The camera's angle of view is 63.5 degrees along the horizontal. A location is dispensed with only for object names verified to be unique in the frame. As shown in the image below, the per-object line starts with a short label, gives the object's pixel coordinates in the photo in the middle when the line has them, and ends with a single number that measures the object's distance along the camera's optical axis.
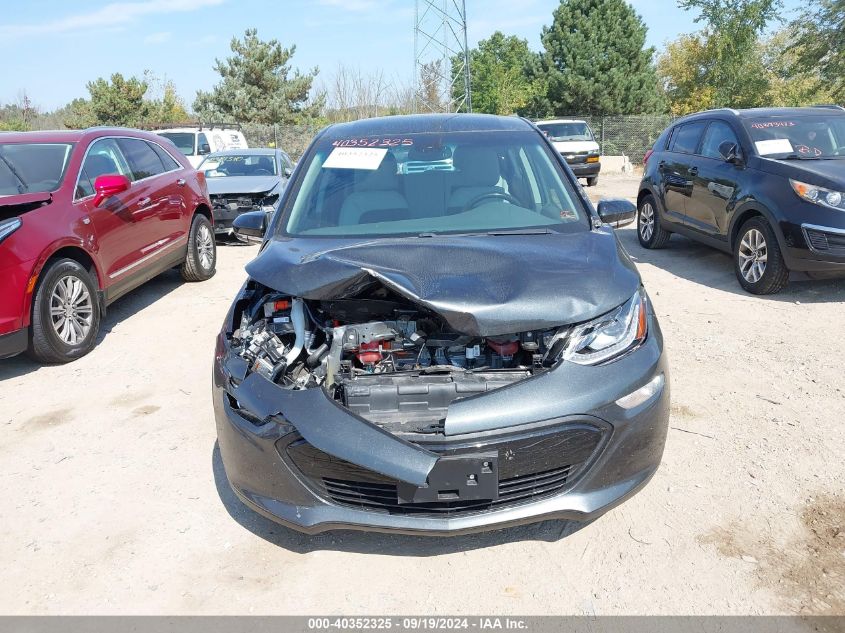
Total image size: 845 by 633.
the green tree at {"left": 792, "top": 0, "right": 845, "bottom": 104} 23.53
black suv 6.03
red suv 4.94
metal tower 35.78
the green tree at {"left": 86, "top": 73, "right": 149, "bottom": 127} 31.83
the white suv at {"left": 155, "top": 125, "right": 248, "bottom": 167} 16.30
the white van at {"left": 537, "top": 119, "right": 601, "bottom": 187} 18.12
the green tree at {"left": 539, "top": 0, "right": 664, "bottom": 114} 32.94
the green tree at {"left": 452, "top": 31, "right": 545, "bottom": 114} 35.88
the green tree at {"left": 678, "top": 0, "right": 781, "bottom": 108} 26.56
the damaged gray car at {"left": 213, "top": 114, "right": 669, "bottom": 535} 2.39
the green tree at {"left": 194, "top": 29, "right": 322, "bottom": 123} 35.38
